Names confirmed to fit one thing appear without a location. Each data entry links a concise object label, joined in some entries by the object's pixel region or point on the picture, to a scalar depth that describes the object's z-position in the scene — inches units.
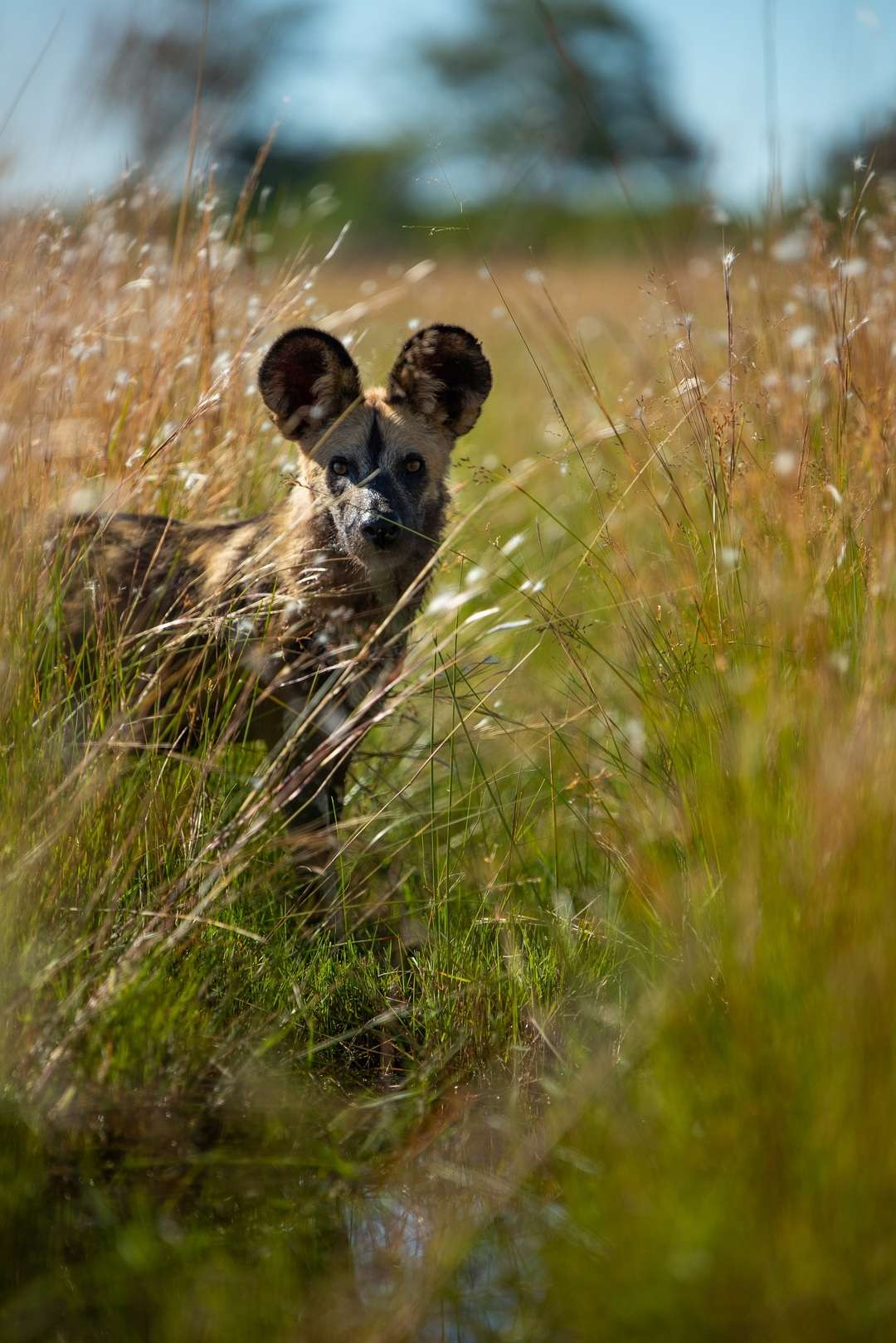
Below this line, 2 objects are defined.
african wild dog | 275.3
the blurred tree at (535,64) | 3754.9
